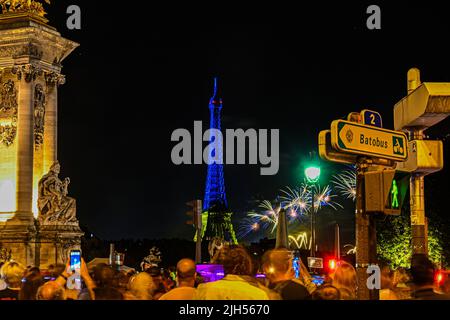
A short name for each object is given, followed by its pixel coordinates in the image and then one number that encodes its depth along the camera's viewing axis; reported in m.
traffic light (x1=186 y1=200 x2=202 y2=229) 26.48
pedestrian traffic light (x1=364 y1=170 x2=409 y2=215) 9.46
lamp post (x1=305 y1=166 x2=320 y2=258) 27.78
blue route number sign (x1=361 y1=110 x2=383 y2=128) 10.44
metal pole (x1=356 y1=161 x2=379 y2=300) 9.61
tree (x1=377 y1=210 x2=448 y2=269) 45.97
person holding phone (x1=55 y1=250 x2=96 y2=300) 10.60
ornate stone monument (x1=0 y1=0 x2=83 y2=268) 34.38
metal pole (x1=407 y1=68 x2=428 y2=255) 14.26
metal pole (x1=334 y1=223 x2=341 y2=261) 24.22
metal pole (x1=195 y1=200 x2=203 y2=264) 25.86
